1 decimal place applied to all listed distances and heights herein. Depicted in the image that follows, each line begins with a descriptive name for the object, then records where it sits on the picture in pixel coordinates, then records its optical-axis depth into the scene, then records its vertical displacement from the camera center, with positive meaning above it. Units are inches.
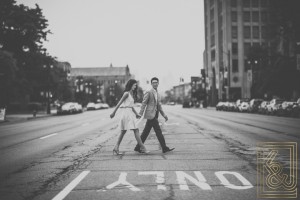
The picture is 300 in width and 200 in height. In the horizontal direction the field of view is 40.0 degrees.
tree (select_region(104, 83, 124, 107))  5538.4 +107.8
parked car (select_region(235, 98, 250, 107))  2273.4 -2.4
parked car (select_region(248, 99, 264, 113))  2033.7 -22.6
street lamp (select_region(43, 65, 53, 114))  2160.7 +159.2
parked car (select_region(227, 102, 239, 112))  2360.0 -37.7
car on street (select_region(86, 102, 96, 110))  3179.1 -35.8
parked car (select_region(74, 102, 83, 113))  2338.6 -34.4
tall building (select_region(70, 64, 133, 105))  4311.0 +131.9
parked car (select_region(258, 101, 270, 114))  1775.1 -30.0
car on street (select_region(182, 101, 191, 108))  3794.3 -27.2
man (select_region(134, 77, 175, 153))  422.9 -6.9
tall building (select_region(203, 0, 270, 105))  3745.1 +592.1
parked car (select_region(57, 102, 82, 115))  2143.9 -34.4
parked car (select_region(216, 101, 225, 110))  2714.1 -34.9
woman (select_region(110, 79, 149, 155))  406.3 -10.4
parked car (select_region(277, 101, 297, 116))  1455.7 -29.3
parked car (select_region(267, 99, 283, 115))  1612.7 -22.7
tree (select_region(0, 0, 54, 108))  1995.6 +317.6
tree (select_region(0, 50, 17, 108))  1552.9 +117.7
